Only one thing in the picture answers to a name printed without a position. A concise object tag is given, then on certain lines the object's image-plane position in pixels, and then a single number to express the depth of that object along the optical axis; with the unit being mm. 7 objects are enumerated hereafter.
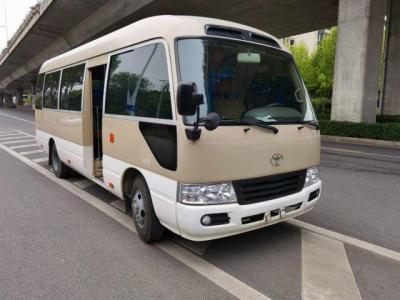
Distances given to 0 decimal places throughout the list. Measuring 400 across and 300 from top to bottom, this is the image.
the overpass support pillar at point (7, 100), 98062
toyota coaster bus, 3510
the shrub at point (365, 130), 15219
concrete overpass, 16141
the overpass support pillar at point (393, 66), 20719
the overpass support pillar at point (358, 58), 15906
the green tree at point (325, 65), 39031
